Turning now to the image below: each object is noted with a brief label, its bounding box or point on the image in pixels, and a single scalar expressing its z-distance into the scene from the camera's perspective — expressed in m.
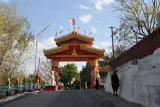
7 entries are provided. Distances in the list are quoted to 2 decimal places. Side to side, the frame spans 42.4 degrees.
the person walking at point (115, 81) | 15.25
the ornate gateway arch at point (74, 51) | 36.88
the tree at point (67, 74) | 71.02
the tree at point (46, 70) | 60.20
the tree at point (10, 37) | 20.81
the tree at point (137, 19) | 23.86
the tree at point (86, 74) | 75.62
